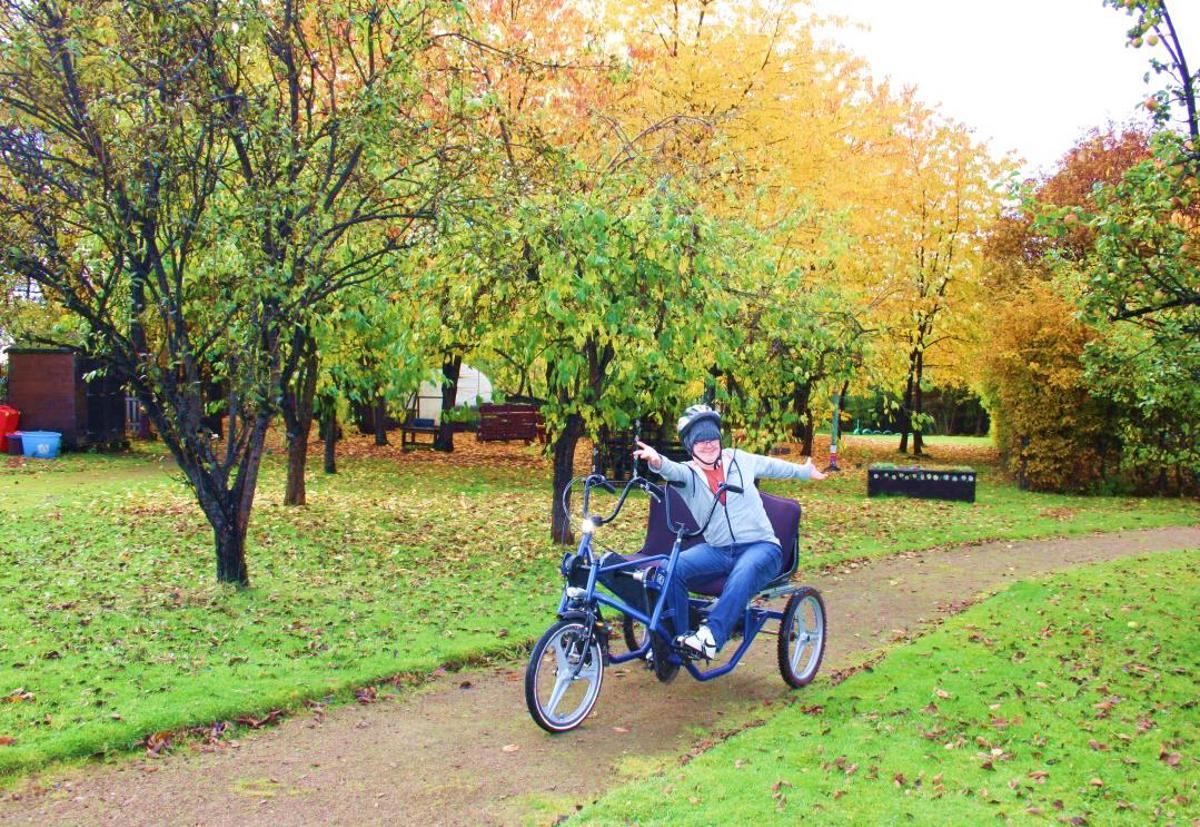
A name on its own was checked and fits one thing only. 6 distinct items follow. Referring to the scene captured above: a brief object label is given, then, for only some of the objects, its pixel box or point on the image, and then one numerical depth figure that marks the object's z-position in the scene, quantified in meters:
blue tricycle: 5.83
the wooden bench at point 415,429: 25.47
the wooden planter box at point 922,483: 18.42
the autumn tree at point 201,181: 7.88
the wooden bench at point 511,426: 27.31
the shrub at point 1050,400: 19.45
